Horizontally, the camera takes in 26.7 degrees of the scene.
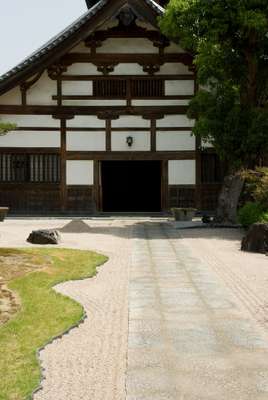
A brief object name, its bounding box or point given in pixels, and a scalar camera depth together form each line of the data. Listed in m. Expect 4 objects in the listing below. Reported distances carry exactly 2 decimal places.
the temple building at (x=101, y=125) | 23.30
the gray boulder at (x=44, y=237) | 13.40
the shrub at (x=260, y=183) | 15.66
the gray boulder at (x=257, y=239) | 12.48
